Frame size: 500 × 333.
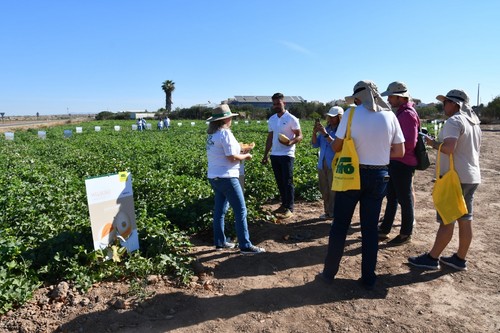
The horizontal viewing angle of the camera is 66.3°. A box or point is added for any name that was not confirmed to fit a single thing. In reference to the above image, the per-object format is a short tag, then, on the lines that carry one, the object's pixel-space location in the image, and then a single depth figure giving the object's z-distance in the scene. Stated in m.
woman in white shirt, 4.57
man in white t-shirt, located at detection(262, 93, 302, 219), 6.27
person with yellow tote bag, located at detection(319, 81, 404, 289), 3.67
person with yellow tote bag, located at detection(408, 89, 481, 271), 4.06
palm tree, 82.12
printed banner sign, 4.14
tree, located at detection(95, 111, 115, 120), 79.05
